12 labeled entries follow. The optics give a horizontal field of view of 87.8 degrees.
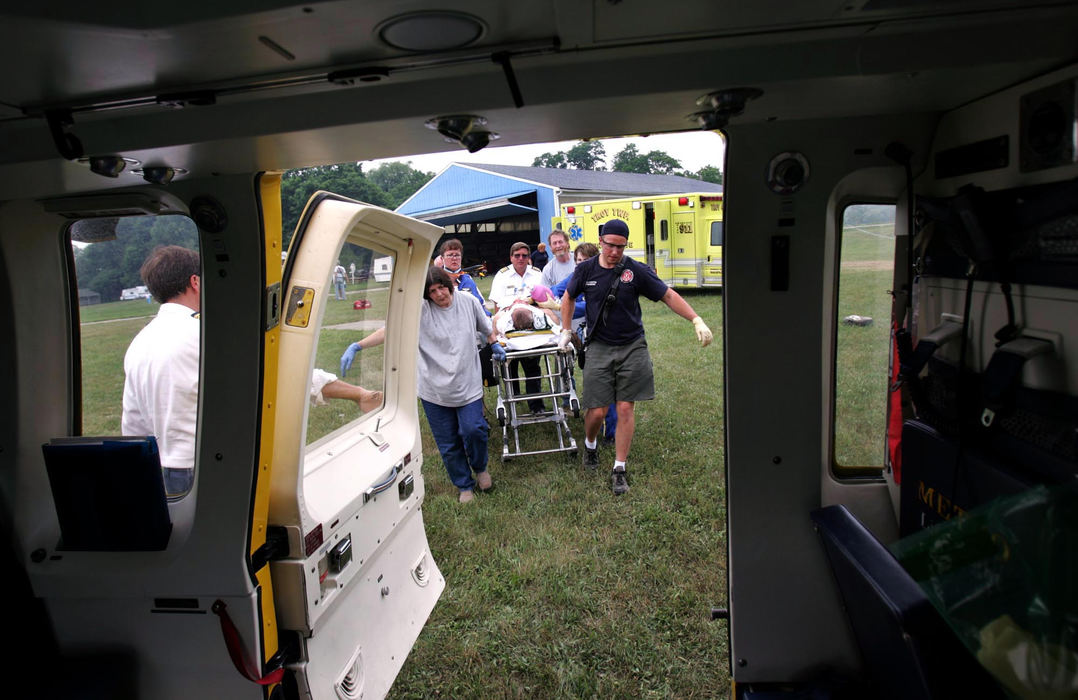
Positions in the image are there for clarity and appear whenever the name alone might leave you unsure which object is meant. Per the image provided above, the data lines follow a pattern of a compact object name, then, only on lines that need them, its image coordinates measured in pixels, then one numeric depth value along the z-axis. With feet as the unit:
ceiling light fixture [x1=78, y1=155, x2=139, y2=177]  4.98
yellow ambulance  52.75
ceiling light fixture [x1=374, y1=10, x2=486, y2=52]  3.34
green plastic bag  4.09
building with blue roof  64.34
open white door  7.01
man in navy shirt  16.51
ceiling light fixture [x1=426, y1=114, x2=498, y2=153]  4.65
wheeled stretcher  19.85
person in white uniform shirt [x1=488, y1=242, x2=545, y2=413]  23.54
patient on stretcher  20.71
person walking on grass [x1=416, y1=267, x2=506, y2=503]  15.97
